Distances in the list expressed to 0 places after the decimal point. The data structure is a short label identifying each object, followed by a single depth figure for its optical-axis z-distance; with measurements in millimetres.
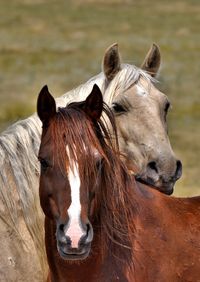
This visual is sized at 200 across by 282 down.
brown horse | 10568
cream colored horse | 13008
